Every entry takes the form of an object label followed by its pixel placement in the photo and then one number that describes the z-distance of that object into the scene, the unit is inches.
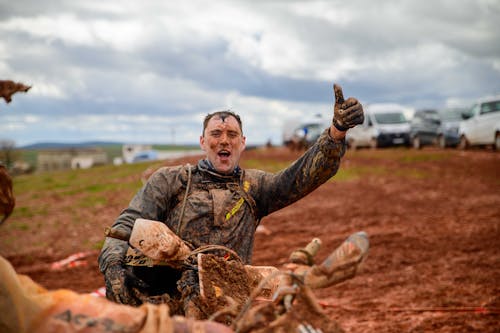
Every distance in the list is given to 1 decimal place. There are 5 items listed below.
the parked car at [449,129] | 890.7
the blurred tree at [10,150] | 1842.8
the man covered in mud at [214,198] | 130.6
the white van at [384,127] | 984.3
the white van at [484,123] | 729.6
